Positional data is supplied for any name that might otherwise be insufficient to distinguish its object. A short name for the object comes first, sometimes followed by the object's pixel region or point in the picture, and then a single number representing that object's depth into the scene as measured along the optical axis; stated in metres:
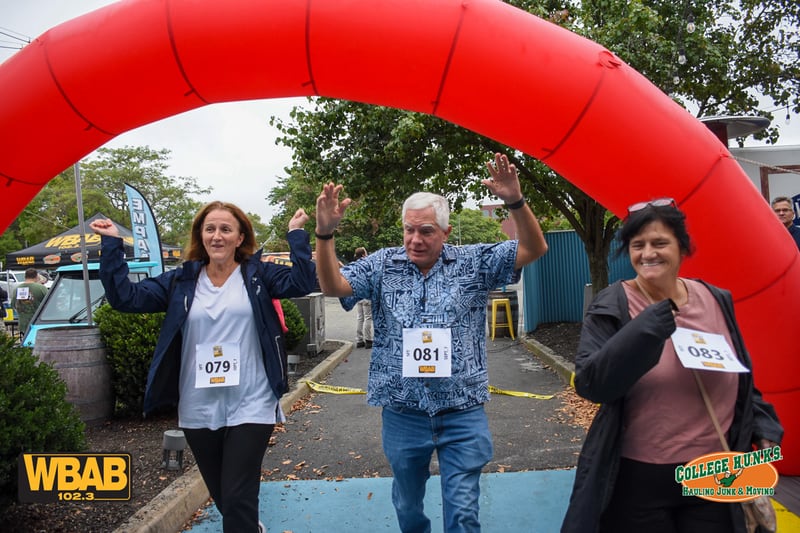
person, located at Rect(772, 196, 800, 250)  6.05
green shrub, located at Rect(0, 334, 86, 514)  3.11
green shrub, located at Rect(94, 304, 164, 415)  5.82
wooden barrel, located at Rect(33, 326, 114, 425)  5.59
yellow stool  13.87
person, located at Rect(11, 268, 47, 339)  12.89
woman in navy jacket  2.89
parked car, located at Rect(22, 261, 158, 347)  7.78
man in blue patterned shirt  2.75
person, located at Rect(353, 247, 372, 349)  12.41
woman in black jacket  1.98
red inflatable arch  3.36
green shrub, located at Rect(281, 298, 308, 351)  9.39
